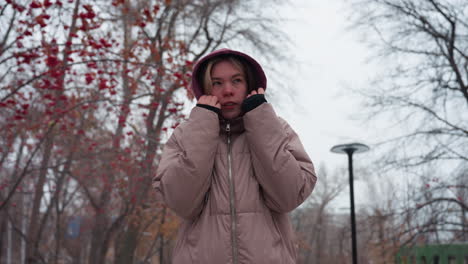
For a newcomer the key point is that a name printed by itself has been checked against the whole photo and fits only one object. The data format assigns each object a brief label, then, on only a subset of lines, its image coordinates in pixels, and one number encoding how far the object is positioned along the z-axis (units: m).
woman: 1.43
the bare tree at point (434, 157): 7.23
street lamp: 8.63
